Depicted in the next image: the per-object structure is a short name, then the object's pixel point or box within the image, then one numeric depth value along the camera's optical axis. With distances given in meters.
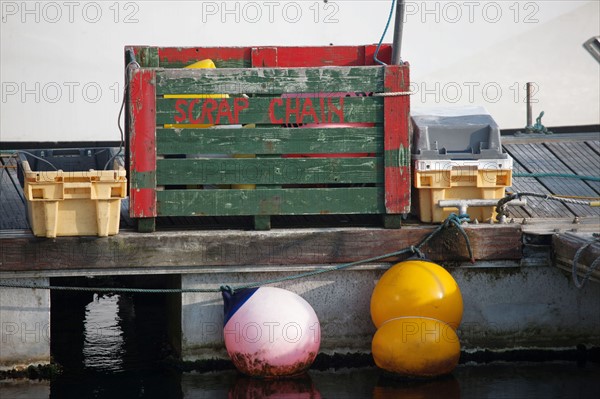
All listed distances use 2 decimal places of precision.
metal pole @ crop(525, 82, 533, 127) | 24.89
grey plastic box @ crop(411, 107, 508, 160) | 16.16
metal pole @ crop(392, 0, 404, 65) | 15.84
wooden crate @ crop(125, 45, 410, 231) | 15.31
